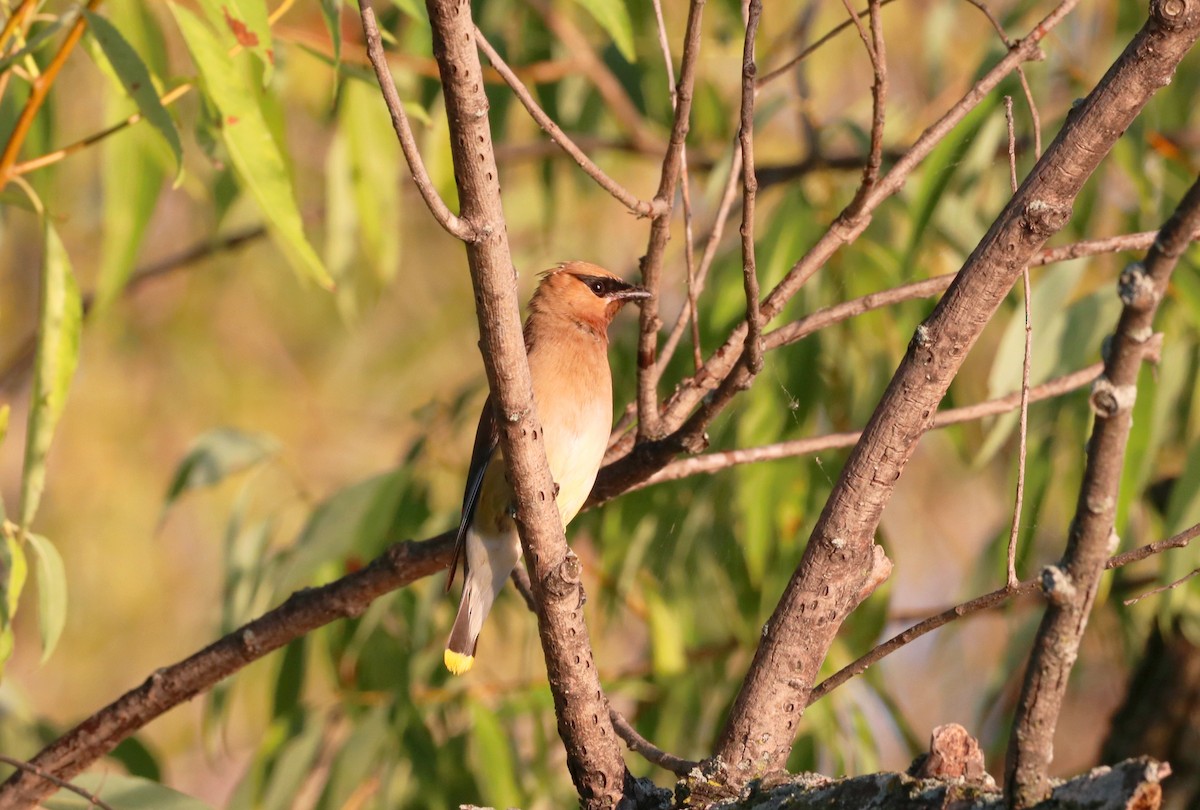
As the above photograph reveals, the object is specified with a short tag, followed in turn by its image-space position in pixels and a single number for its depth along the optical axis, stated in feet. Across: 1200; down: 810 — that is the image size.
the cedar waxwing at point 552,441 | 23.94
